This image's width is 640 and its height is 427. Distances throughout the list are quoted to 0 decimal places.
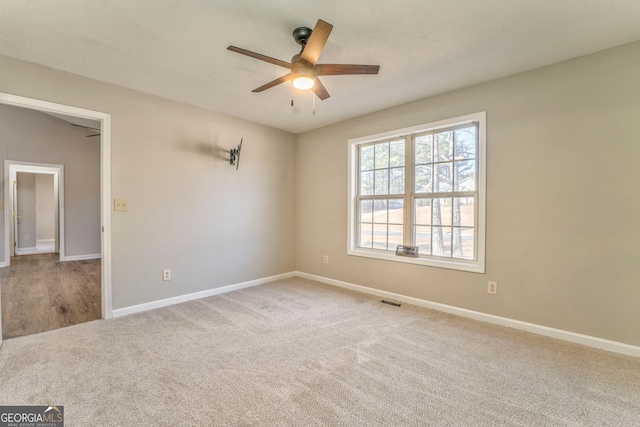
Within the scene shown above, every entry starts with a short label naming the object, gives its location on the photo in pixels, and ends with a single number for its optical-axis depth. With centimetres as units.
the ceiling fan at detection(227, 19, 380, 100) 178
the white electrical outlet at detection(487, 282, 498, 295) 280
